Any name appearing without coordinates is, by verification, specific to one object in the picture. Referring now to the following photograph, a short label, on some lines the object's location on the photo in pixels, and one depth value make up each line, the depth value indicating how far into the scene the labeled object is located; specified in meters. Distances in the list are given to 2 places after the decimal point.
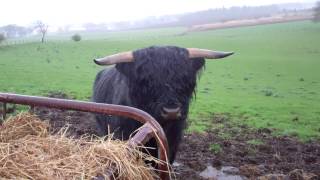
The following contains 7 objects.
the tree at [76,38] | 44.19
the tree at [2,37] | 36.12
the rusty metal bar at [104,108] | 1.94
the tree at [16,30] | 84.16
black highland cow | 3.23
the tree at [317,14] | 49.02
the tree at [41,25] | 55.51
